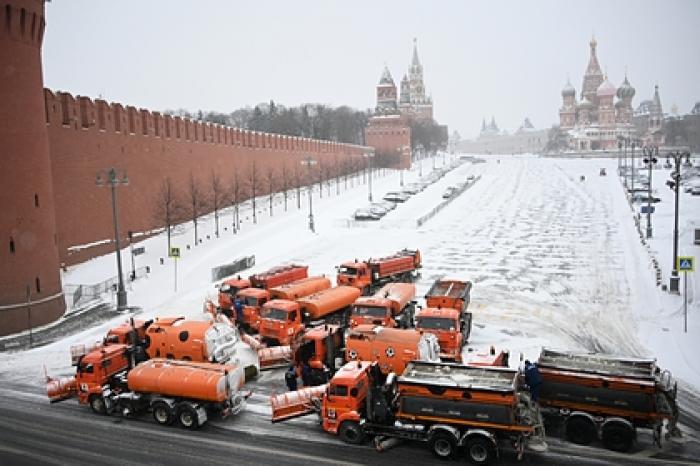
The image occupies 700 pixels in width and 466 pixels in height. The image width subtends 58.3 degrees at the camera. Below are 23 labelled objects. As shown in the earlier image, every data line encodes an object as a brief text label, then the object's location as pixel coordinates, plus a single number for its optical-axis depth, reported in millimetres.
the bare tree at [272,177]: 66750
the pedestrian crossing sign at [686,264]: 21906
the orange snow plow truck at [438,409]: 12562
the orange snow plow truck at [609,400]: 13062
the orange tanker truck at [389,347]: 16438
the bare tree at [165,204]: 45125
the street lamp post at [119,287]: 27369
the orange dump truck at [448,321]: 18781
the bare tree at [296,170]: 72062
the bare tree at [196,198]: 49225
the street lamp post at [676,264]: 26219
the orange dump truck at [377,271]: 27469
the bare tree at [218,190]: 53875
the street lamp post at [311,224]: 46031
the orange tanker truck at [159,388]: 14641
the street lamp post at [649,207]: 37281
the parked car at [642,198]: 53644
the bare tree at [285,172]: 68056
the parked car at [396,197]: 64300
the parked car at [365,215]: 51469
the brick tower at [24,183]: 25406
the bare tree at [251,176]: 61519
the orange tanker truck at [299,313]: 20766
